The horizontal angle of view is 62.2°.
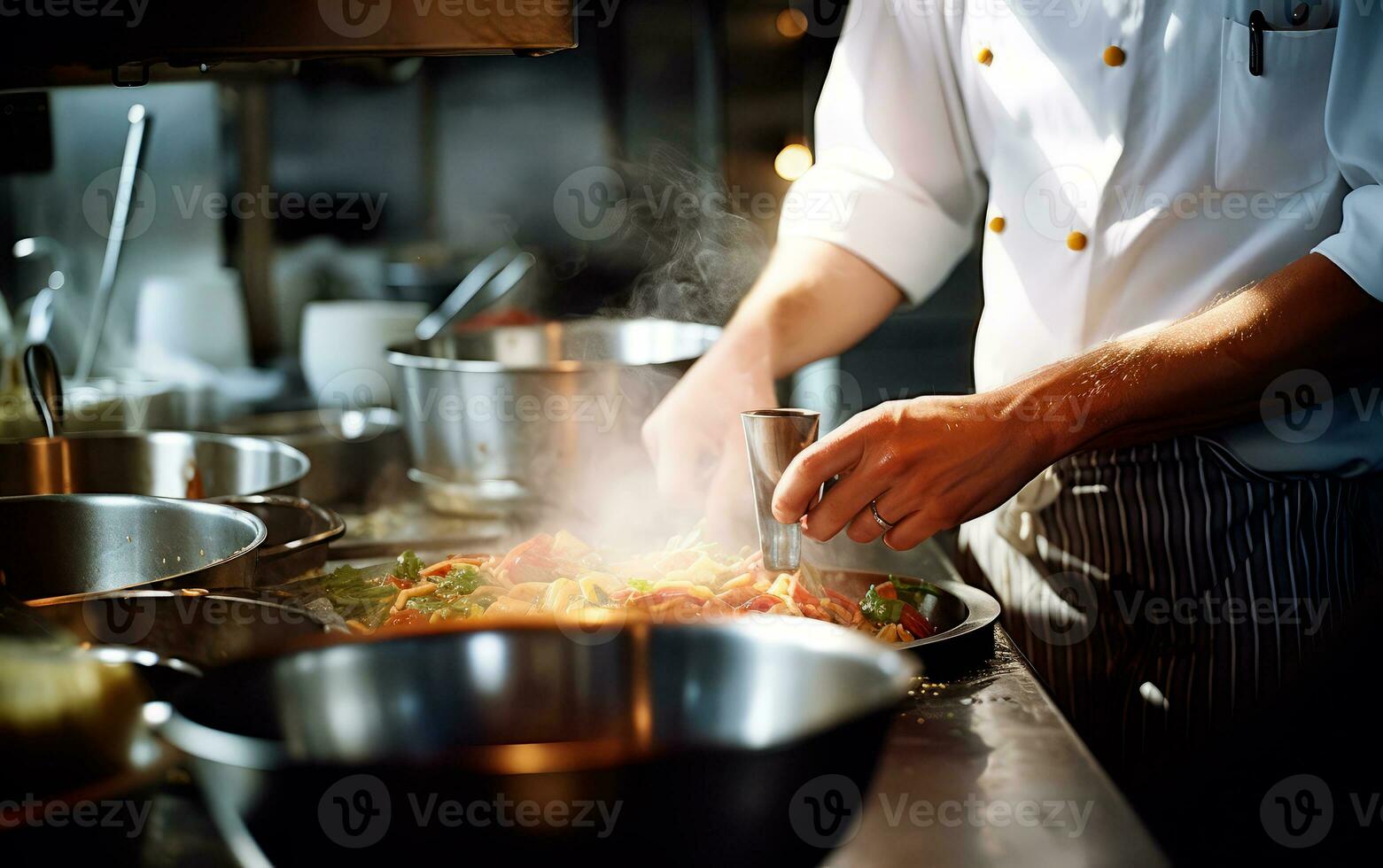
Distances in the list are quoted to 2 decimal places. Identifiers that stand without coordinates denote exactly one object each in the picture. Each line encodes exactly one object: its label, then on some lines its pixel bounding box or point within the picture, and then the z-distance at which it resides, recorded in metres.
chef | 1.35
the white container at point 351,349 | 3.45
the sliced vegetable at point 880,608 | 1.25
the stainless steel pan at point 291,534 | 1.24
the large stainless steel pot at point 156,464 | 1.56
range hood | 1.04
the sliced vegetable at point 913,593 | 1.32
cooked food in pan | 1.24
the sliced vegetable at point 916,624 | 1.24
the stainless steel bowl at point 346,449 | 2.11
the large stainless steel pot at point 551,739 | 0.51
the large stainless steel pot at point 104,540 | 1.15
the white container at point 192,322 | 3.61
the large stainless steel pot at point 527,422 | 1.76
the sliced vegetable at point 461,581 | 1.32
